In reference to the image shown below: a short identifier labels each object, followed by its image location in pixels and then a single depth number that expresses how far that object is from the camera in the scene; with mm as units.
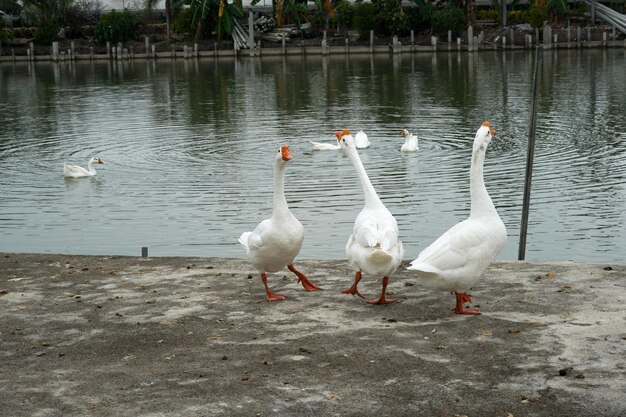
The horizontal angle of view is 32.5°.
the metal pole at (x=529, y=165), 9989
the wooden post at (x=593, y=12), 64125
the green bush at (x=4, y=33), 68375
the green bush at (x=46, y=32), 69000
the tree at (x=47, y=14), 69188
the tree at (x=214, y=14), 65125
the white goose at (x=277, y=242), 8391
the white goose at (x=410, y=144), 21828
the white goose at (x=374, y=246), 7711
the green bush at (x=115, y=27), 69312
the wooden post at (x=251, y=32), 64625
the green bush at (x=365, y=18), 66250
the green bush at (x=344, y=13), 67938
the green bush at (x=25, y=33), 72375
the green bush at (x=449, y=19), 63812
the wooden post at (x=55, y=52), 66375
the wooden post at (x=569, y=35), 61438
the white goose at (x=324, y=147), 22608
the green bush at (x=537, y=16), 62000
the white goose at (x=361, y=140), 22453
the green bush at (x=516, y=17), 66450
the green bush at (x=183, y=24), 69438
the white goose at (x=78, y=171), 20422
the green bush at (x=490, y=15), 68388
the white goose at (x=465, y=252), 7488
